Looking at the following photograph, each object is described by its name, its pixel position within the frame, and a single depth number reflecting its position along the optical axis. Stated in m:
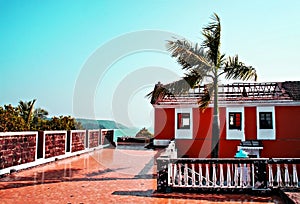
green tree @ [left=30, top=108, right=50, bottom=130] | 23.37
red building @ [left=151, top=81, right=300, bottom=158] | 18.83
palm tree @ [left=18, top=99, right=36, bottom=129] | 27.97
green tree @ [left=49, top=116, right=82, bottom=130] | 22.67
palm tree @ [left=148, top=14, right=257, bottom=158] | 12.31
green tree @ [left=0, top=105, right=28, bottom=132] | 17.98
